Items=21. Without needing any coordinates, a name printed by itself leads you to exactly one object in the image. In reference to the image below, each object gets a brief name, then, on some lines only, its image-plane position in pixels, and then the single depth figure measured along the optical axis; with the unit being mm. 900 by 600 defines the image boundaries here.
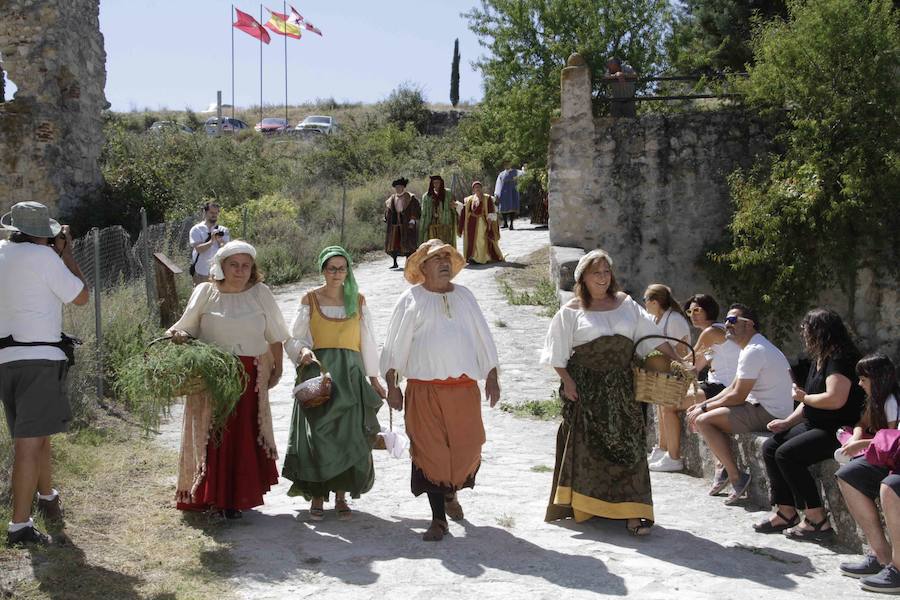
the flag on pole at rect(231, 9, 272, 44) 40719
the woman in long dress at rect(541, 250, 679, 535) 6148
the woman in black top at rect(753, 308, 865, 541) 5992
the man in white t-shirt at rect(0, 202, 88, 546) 5441
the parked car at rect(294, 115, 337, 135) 45312
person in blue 23312
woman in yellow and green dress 6215
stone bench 5906
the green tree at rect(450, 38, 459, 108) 57781
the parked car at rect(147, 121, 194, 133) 27758
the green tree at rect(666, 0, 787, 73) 25938
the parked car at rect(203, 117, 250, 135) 44531
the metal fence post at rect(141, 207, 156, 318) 11688
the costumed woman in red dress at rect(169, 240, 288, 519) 6184
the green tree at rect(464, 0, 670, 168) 22031
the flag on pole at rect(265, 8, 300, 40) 41719
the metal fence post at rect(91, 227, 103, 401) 9320
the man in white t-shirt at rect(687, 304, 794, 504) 6809
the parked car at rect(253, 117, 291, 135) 47938
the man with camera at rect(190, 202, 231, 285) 12203
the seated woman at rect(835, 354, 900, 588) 5326
